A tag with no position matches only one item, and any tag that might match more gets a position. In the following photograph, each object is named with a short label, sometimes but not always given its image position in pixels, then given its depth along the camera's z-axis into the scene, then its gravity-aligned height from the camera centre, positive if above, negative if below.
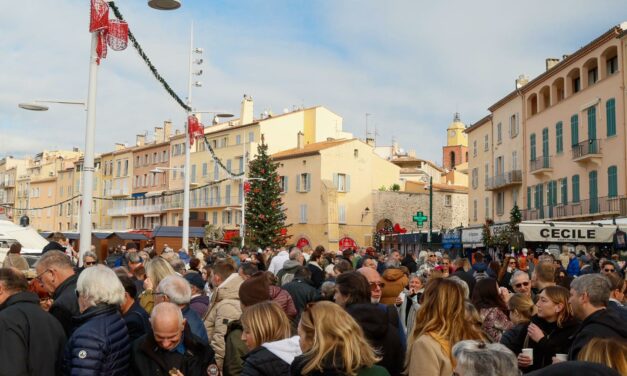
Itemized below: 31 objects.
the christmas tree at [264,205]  48.09 +1.92
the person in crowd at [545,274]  7.32 -0.39
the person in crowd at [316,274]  11.60 -0.67
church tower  107.25 +13.37
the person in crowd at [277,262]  14.12 -0.56
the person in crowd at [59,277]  5.54 -0.37
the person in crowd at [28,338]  4.48 -0.68
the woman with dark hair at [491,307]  6.63 -0.67
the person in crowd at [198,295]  7.31 -0.67
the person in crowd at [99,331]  4.49 -0.64
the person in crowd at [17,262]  6.91 -0.31
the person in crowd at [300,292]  8.70 -0.72
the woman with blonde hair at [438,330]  4.50 -0.62
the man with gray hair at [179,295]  5.62 -0.50
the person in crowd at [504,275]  11.43 -0.65
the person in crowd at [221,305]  6.36 -0.68
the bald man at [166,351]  4.52 -0.76
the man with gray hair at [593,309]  4.75 -0.51
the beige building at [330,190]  58.34 +3.66
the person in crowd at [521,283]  7.29 -0.48
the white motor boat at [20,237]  18.91 -0.17
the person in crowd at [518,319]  5.75 -0.70
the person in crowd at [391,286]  7.73 -0.55
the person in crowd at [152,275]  6.78 -0.40
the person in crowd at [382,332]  5.46 -0.75
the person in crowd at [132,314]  5.32 -0.63
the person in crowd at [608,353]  2.79 -0.46
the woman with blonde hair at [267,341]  4.28 -0.67
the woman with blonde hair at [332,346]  3.85 -0.61
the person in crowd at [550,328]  5.29 -0.69
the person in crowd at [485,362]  2.86 -0.51
